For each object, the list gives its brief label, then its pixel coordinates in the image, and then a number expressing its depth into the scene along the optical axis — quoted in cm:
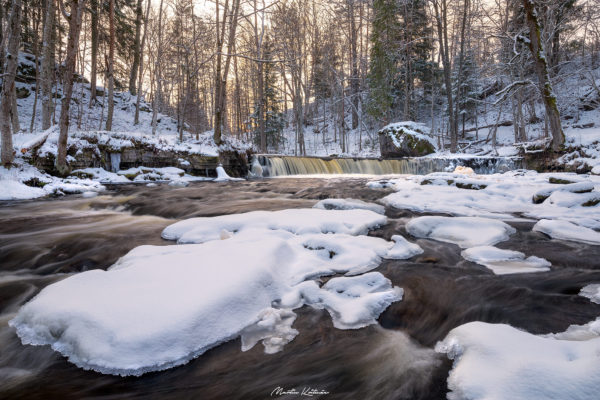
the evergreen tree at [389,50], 2102
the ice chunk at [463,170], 962
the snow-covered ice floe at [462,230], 328
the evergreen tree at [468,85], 2616
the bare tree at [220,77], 1212
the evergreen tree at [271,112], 2878
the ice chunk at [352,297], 192
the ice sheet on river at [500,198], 443
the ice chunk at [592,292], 204
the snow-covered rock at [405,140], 1694
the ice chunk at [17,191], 727
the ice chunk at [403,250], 293
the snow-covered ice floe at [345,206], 489
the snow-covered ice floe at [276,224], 352
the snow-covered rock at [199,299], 153
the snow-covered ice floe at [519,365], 115
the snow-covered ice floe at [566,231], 327
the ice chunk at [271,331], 167
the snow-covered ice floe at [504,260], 255
